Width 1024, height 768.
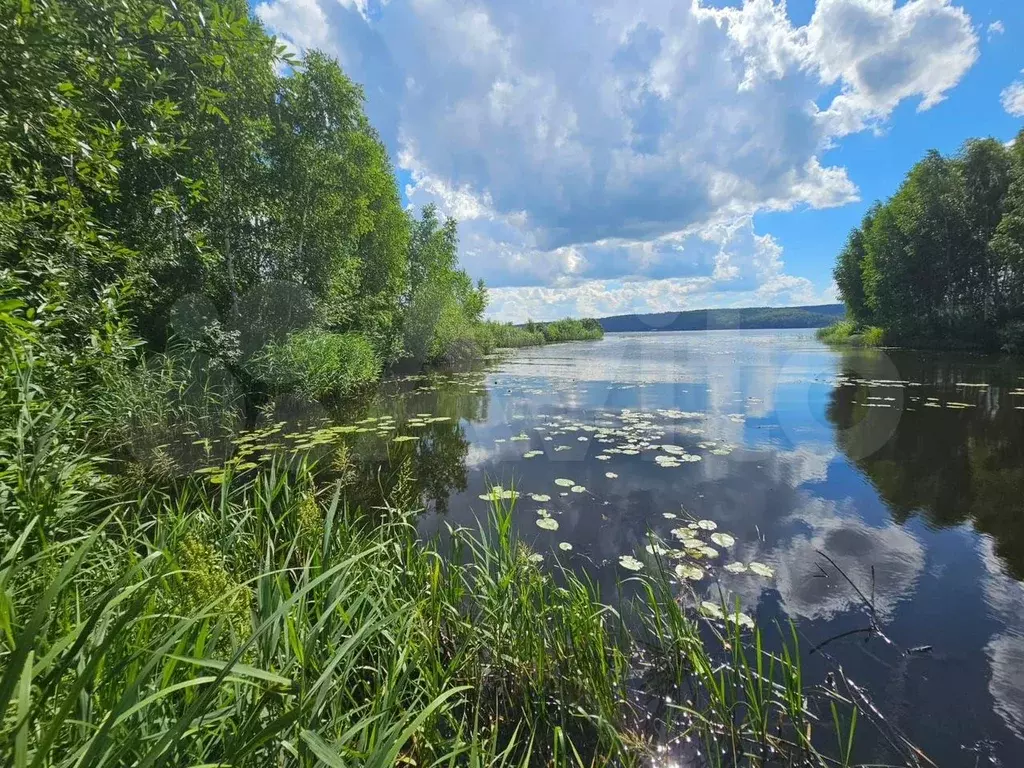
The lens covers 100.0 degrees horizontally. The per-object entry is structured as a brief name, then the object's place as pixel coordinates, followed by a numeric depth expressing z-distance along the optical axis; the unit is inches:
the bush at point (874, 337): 1263.8
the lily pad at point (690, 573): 135.4
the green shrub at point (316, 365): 404.2
